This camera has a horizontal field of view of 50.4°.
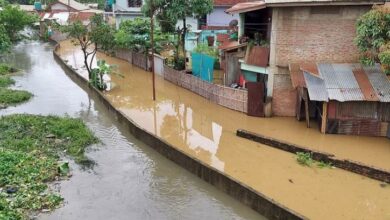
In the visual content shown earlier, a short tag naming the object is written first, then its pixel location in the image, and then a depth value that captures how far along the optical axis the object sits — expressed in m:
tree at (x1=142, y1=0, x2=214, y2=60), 26.31
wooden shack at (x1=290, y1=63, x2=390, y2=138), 16.39
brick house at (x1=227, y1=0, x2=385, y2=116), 17.97
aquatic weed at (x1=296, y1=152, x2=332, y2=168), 14.25
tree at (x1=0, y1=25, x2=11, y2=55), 21.66
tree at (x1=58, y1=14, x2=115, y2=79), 26.85
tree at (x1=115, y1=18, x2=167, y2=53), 30.33
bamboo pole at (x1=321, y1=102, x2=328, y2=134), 16.79
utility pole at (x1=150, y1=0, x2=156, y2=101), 25.14
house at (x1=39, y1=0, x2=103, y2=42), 52.96
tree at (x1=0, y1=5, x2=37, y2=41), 46.12
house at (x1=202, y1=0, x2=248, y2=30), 35.19
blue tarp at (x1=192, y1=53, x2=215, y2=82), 22.93
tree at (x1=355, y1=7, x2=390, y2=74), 15.31
